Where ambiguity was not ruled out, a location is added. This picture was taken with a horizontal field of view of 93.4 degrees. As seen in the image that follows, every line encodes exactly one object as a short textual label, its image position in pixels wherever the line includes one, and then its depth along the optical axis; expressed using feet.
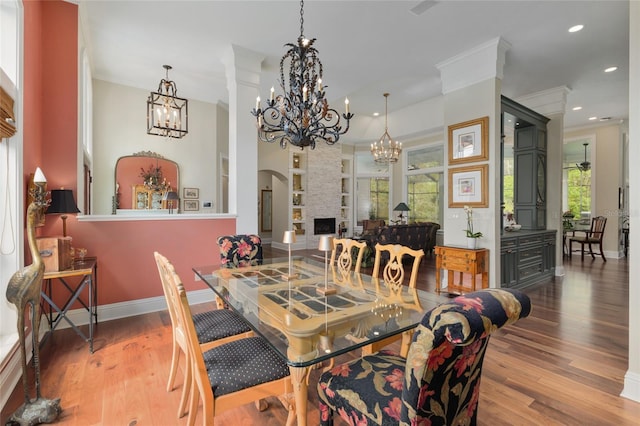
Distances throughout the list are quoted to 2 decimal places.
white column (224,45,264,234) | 13.23
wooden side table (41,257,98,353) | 8.44
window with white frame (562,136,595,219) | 26.35
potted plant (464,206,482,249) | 13.29
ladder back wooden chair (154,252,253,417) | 5.74
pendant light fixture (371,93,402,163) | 24.67
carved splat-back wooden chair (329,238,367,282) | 8.77
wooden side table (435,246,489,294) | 12.97
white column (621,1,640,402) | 6.72
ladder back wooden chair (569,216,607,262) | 22.81
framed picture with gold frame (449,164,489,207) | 13.37
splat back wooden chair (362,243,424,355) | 6.22
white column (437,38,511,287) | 13.04
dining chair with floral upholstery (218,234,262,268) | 9.84
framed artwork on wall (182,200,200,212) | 20.12
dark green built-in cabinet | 15.58
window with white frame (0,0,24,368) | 7.25
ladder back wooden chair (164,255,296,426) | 4.35
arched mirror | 18.39
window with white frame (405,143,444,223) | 28.12
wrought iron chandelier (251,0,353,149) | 8.46
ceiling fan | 25.61
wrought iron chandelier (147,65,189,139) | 14.23
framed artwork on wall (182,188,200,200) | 20.05
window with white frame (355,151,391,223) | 32.60
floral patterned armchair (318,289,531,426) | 2.94
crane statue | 5.61
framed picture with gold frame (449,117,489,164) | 13.26
